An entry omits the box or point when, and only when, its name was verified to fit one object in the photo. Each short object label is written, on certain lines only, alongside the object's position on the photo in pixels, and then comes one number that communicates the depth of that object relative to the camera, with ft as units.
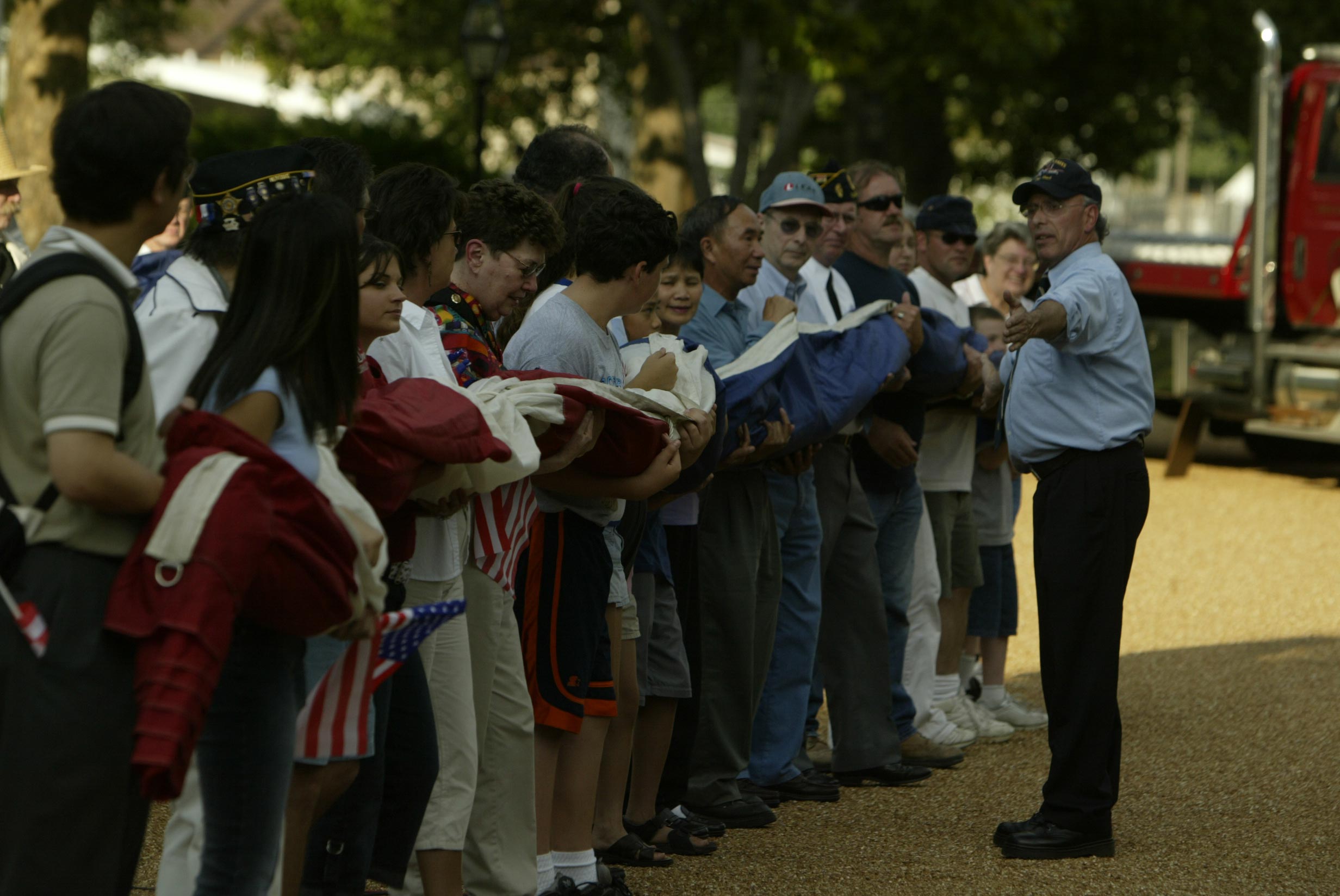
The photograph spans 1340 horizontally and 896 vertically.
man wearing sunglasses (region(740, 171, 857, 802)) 39.01
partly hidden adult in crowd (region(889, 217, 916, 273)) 48.96
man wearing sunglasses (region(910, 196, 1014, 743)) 45.91
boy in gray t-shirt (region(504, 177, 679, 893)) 28.58
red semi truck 96.63
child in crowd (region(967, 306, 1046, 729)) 48.49
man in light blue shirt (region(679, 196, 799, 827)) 36.45
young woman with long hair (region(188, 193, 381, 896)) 18.78
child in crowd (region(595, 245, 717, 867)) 31.01
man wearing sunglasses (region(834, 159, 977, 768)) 41.83
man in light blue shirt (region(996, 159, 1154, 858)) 34.60
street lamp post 99.35
